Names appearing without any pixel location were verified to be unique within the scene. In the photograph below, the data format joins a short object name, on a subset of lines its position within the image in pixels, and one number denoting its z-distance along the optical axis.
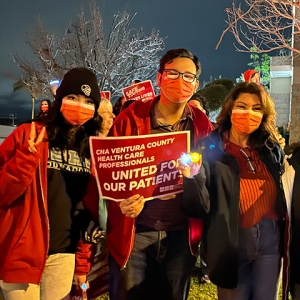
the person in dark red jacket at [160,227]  2.73
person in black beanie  2.56
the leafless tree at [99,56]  23.75
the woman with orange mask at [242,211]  2.74
